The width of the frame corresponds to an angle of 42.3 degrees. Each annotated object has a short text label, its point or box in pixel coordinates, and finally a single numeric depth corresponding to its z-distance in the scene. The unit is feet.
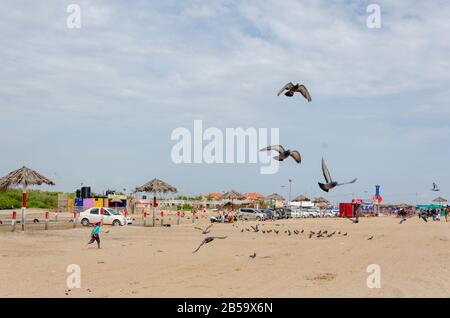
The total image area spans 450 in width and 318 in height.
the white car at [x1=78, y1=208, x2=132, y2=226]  109.50
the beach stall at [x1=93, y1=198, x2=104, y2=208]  152.97
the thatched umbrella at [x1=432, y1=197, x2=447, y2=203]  238.35
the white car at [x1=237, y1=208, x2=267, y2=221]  159.72
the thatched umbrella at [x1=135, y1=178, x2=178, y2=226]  122.52
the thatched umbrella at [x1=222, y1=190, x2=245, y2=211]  181.76
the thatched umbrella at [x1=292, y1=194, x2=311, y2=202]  272.64
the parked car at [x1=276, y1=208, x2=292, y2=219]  185.20
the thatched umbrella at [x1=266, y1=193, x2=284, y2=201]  236.84
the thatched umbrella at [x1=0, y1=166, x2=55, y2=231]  84.28
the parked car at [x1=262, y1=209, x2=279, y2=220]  168.81
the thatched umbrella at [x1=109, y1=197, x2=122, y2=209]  168.82
